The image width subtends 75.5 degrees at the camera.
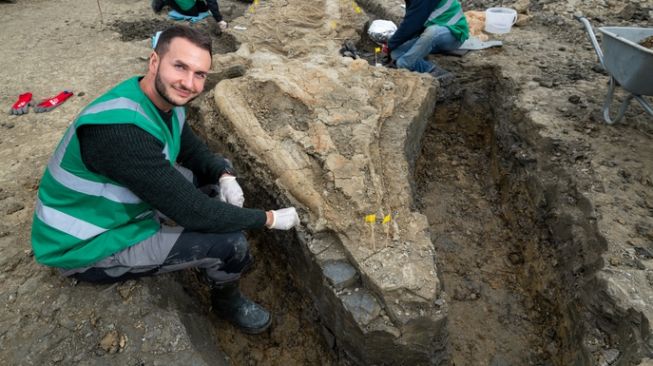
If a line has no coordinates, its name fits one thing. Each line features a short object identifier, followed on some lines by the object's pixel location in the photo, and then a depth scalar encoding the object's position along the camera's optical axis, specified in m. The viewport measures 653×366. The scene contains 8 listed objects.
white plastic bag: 5.33
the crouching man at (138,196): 1.80
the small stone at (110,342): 2.04
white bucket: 5.16
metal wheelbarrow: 2.78
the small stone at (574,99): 3.67
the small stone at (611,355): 2.09
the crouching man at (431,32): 4.48
